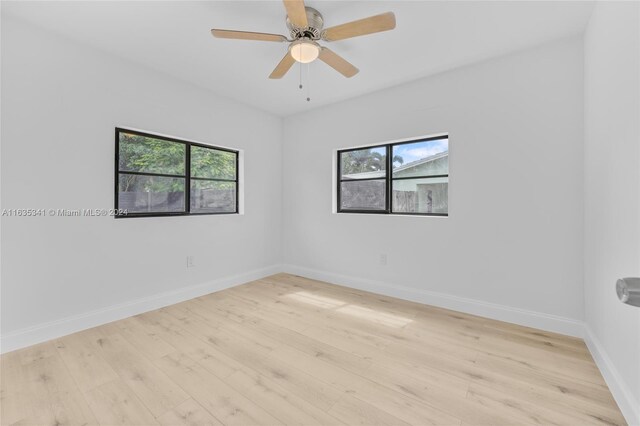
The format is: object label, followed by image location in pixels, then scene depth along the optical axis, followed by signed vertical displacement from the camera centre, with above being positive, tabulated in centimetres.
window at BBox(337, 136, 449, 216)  319 +46
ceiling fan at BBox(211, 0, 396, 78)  175 +128
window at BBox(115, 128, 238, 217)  288 +43
